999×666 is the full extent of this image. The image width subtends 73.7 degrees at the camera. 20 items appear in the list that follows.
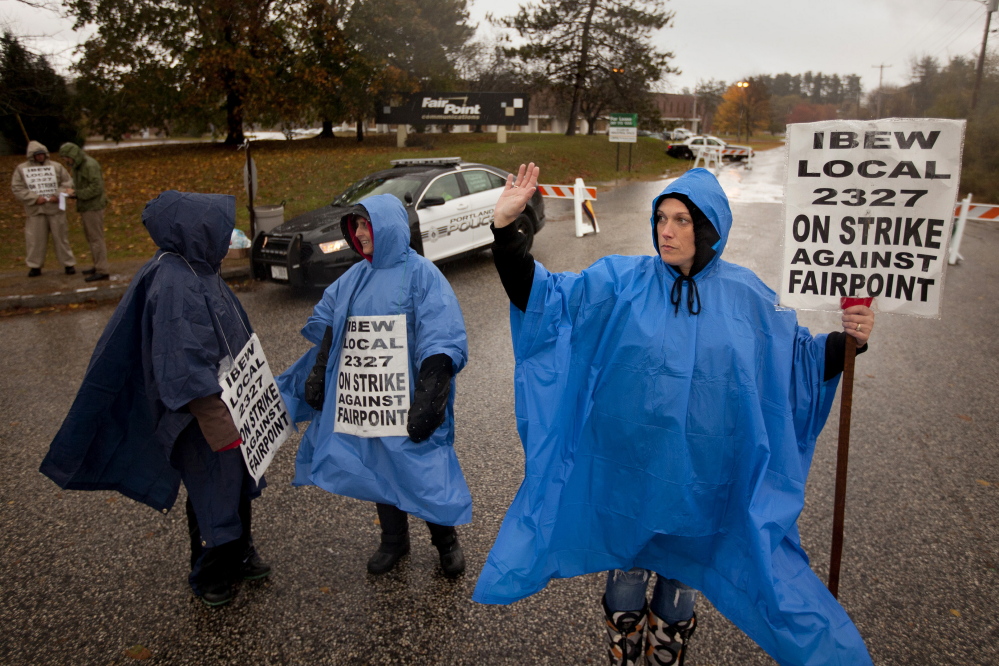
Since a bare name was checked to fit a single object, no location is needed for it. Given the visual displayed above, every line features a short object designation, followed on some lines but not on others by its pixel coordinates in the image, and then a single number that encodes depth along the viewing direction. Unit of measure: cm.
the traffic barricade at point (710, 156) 3121
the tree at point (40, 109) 2000
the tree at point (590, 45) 3841
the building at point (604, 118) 7098
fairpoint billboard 2786
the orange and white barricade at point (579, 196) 1360
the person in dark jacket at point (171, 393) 275
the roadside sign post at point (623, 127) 2806
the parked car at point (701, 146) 4109
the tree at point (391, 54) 2720
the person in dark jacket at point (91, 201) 982
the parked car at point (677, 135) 5799
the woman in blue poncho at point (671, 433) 221
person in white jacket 969
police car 889
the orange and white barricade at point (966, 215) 1027
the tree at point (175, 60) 2366
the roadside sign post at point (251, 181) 1051
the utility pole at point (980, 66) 2637
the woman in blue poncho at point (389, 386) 307
